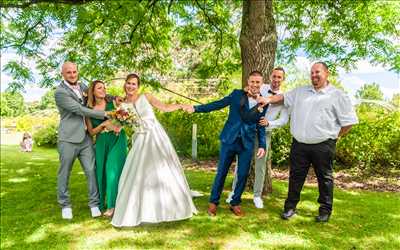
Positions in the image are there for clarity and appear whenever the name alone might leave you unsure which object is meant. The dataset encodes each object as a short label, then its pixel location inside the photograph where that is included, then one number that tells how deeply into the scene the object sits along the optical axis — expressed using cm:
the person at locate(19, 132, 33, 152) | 1997
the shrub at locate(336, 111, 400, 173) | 1055
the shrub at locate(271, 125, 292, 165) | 1155
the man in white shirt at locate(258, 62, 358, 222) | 562
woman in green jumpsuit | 617
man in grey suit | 600
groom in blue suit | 602
